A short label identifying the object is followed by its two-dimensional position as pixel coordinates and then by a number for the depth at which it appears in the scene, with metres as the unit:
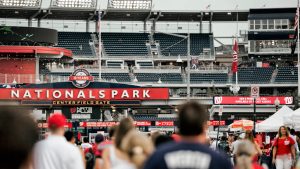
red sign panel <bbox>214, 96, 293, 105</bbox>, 63.92
